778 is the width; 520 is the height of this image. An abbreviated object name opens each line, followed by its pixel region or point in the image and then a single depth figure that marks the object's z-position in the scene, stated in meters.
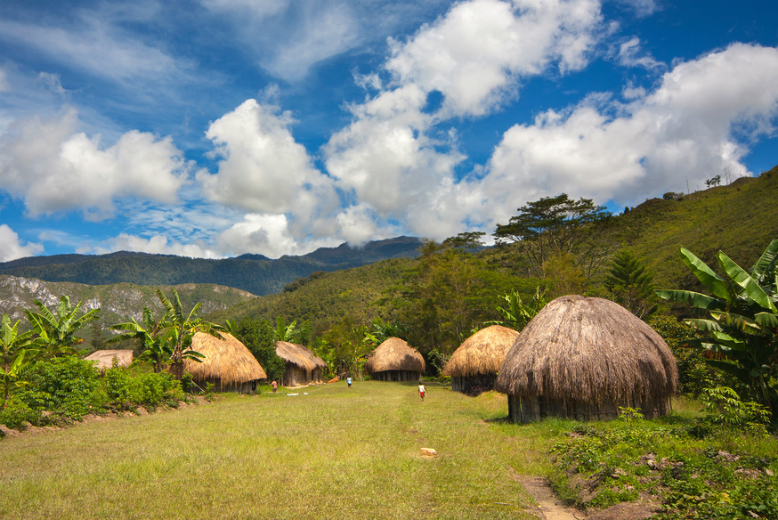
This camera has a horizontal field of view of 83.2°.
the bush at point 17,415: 10.70
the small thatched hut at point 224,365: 22.58
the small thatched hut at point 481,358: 20.75
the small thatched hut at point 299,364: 32.81
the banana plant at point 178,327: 20.44
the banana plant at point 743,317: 8.69
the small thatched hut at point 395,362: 34.94
